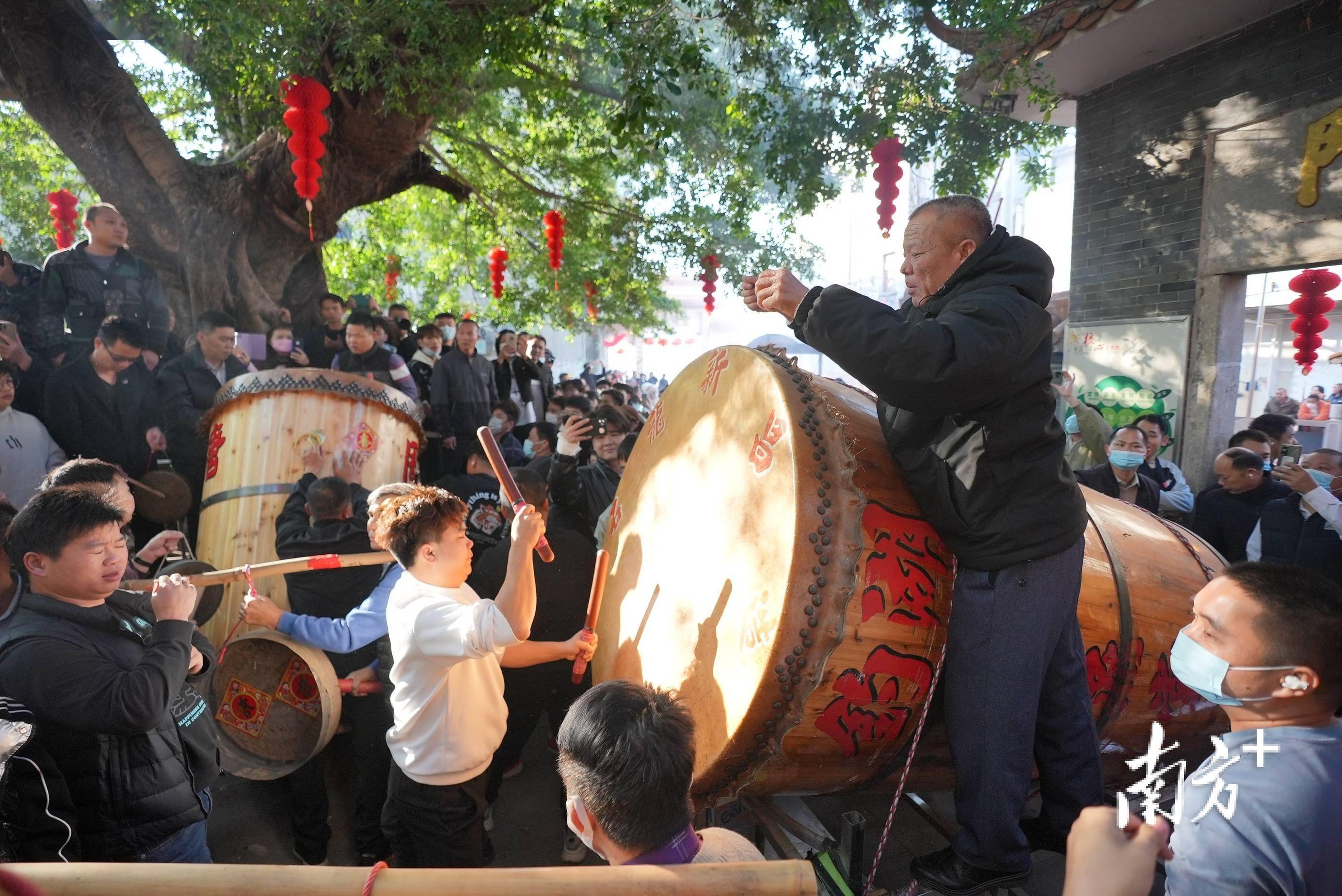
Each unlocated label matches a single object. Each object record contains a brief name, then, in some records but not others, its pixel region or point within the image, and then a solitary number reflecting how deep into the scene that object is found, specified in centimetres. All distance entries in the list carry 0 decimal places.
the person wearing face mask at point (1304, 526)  396
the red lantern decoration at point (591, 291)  1190
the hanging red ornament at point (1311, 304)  766
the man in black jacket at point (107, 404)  432
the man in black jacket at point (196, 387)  452
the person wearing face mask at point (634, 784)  134
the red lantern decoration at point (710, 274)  1039
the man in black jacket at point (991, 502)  175
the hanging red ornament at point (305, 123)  584
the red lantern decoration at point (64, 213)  893
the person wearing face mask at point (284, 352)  639
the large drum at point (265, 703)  303
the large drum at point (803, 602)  182
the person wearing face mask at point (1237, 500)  455
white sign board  652
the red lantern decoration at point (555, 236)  998
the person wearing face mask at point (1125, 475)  464
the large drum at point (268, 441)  386
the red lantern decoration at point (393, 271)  1311
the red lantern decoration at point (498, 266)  1103
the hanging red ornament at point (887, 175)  730
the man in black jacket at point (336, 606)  304
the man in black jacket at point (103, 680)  178
